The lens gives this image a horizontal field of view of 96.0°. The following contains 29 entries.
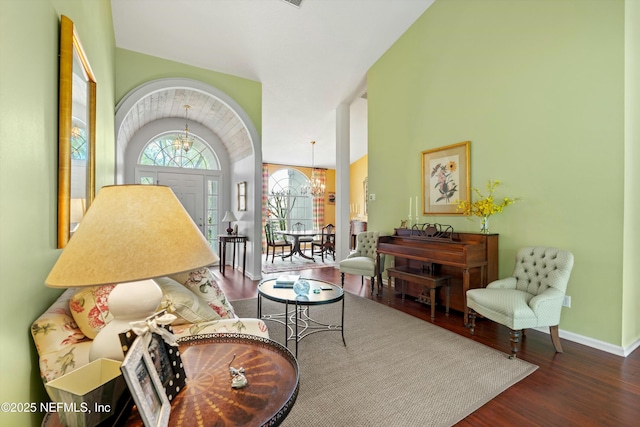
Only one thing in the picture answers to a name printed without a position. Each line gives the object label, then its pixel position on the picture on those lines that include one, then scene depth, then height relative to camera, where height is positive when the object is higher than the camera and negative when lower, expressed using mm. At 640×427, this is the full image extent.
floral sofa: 1070 -513
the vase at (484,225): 3347 -126
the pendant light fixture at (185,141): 5539 +1455
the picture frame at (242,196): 5691 +364
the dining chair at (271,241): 7320 -725
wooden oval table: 867 -612
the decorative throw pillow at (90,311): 1303 -450
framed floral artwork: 3712 +483
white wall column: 6195 +644
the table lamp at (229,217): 6116 -75
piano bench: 3359 -805
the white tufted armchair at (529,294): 2455 -750
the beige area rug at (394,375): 1783 -1228
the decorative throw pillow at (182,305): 1628 -527
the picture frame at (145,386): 712 -460
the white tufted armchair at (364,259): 4383 -727
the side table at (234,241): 5676 -564
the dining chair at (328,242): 7454 -767
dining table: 7270 -658
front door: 6154 +531
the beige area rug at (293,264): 6312 -1210
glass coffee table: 2549 -767
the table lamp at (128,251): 816 -113
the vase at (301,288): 2727 -731
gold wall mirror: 1340 +443
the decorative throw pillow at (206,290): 1991 -537
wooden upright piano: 3166 -500
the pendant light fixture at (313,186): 8547 +854
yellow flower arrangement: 3238 +103
